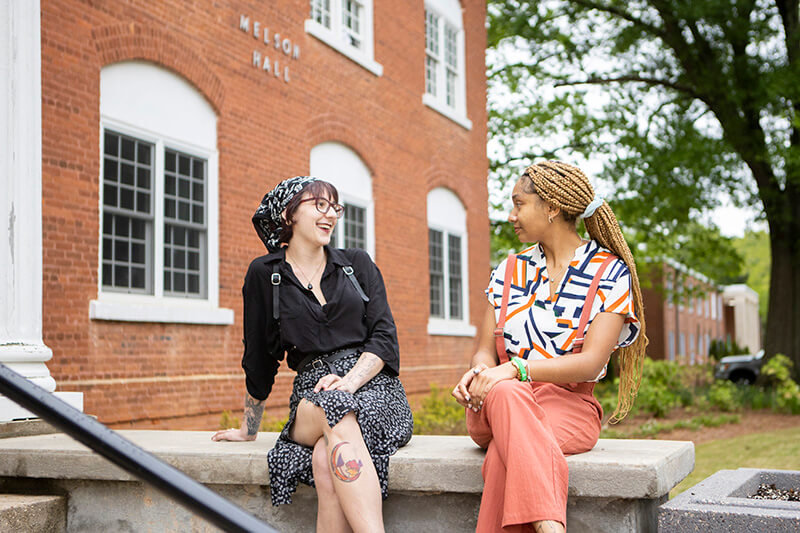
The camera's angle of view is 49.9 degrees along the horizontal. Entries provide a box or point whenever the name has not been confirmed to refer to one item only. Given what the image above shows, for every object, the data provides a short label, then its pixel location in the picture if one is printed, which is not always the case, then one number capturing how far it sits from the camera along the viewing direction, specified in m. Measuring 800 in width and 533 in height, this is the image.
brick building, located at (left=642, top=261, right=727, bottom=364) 43.81
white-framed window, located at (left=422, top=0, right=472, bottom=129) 15.46
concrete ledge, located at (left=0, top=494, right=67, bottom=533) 3.87
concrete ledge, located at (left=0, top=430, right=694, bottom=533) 3.30
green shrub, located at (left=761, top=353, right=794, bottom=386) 15.70
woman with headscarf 3.49
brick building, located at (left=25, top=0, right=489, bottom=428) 7.83
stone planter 3.09
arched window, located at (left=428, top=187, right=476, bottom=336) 15.12
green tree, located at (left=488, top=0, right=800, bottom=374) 17.28
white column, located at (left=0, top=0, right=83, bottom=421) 5.58
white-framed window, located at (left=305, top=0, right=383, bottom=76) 11.91
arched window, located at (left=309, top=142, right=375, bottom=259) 12.00
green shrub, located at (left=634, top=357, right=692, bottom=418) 13.85
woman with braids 3.13
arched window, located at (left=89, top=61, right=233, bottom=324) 8.40
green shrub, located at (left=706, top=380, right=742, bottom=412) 14.74
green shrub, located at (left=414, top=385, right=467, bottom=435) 10.19
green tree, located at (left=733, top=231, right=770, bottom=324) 59.75
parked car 25.55
